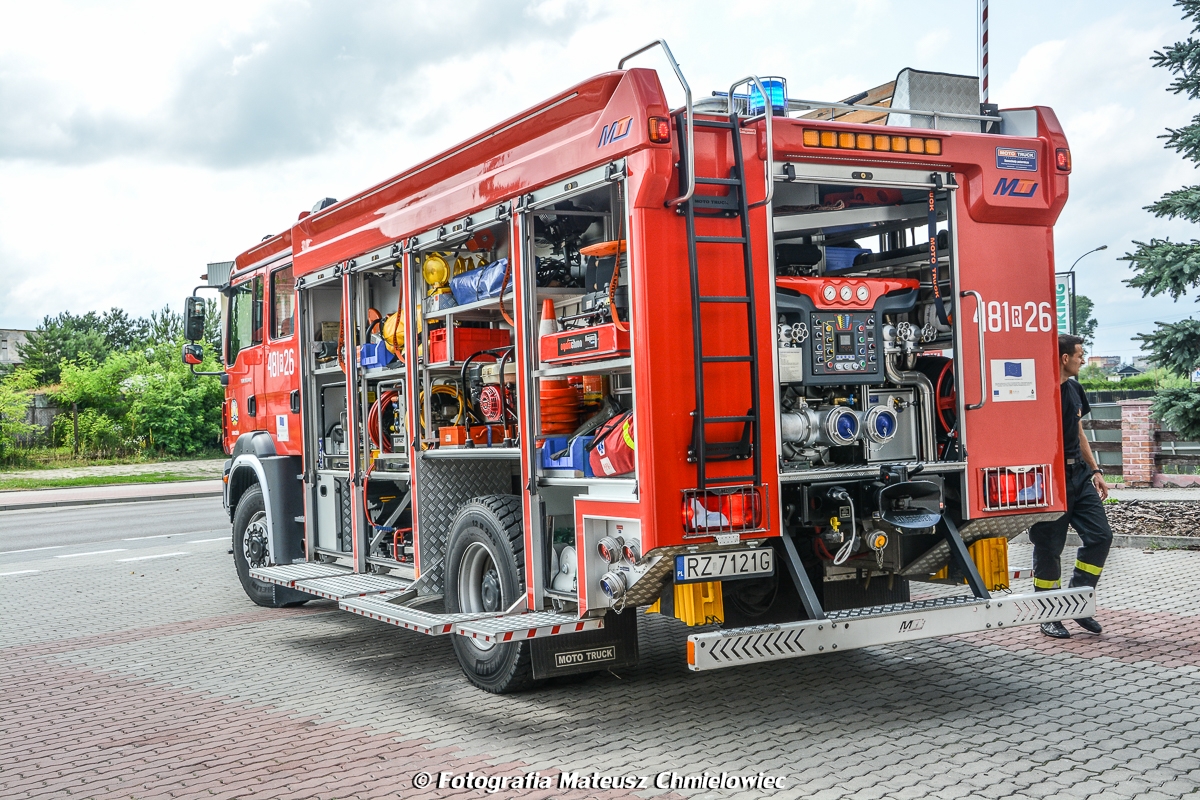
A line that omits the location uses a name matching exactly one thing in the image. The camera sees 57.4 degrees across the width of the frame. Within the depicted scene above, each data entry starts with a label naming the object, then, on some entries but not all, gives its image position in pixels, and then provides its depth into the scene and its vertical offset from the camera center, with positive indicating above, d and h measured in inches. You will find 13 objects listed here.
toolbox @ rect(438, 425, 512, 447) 258.8 -0.7
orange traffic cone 230.0 +23.4
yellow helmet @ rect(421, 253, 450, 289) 276.7 +41.3
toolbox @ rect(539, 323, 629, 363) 203.6 +16.4
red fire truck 197.0 +10.9
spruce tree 446.9 +57.8
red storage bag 203.9 -3.9
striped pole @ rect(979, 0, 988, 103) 240.4 +80.2
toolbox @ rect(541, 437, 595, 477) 218.5 -6.2
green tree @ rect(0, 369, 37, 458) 1364.4 +37.8
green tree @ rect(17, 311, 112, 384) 2065.7 +193.1
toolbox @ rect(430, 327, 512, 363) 270.5 +22.8
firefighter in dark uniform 275.9 -26.9
